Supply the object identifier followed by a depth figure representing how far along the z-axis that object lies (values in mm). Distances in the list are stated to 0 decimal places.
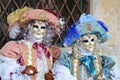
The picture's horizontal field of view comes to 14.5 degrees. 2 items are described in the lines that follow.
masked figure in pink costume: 3211
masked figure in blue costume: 3256
